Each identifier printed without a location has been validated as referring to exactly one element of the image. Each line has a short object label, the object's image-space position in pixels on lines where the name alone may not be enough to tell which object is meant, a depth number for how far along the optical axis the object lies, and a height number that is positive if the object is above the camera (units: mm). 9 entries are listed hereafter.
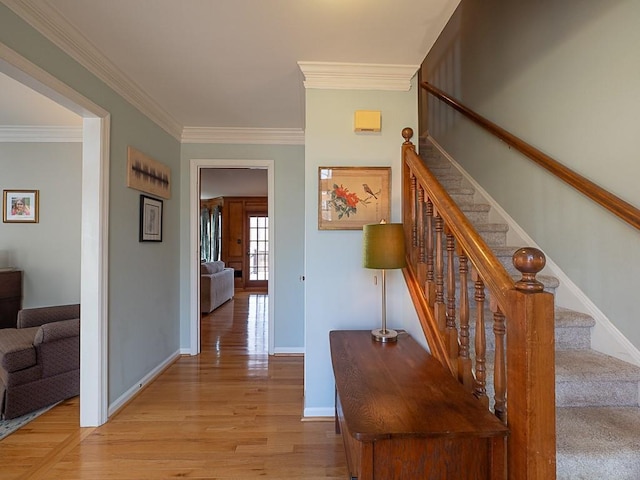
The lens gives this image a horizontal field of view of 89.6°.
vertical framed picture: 2755 +213
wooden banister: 953 -336
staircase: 1182 -753
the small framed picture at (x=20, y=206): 3455 +393
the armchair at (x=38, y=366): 2227 -903
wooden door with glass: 8945 -162
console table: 995 -578
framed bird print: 2232 +328
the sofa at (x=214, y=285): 5500 -780
